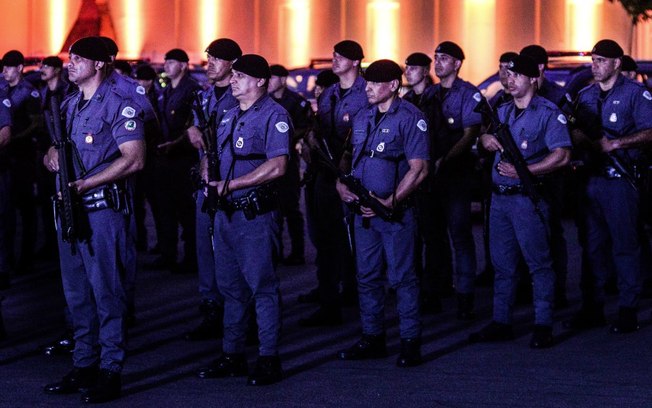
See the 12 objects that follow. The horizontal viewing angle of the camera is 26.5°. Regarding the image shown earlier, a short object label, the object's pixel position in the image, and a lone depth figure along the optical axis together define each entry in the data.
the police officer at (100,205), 8.62
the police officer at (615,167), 10.85
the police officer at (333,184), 11.13
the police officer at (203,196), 10.53
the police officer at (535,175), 10.14
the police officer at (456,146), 11.68
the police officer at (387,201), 9.64
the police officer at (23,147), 13.88
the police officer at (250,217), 9.03
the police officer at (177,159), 13.63
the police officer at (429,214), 11.82
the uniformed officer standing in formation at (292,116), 13.29
